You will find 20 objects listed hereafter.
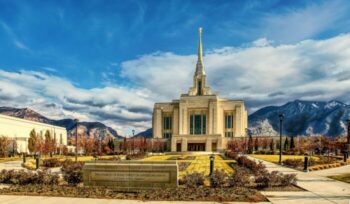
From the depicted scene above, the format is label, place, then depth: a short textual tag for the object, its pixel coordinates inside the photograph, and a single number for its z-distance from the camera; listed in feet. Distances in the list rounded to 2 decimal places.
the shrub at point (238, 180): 50.34
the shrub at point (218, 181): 50.06
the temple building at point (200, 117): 349.41
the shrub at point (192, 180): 50.05
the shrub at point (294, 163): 100.63
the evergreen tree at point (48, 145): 218.18
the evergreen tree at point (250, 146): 249.75
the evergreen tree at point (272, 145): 280.14
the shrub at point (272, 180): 51.19
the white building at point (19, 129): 282.15
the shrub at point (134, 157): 163.63
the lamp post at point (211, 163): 66.65
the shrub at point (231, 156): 145.30
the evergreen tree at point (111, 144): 302.51
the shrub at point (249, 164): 72.45
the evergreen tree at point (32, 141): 243.40
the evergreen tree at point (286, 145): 264.93
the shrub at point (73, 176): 53.98
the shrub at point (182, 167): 89.26
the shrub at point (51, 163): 106.04
